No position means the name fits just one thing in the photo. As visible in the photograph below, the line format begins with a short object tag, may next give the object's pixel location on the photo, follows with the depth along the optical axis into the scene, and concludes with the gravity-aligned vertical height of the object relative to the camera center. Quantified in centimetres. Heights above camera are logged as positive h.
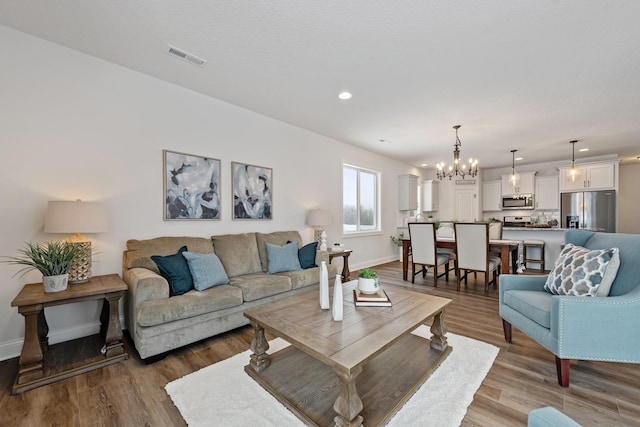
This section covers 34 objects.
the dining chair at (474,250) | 395 -60
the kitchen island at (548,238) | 529 -56
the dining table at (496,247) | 404 -60
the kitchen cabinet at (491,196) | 761 +43
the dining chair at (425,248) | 442 -64
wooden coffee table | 144 -104
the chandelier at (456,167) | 418 +71
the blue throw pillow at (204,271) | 260 -58
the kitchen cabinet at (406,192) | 695 +50
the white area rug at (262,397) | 154 -119
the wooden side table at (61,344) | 187 -99
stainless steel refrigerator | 578 +0
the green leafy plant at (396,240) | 682 -74
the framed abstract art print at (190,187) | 309 +32
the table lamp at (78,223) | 216 -8
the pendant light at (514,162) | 555 +119
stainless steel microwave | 705 +23
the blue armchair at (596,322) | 173 -76
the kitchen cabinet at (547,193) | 676 +44
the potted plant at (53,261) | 206 -38
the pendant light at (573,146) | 511 +130
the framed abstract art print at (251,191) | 370 +30
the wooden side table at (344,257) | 420 -73
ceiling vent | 247 +149
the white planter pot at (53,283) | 205 -54
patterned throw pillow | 192 -48
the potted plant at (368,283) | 221 -59
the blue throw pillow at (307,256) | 366 -61
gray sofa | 218 -76
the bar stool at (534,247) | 539 -79
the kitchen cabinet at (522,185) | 707 +69
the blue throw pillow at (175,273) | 248 -57
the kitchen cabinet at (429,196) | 791 +45
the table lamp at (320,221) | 441 -15
